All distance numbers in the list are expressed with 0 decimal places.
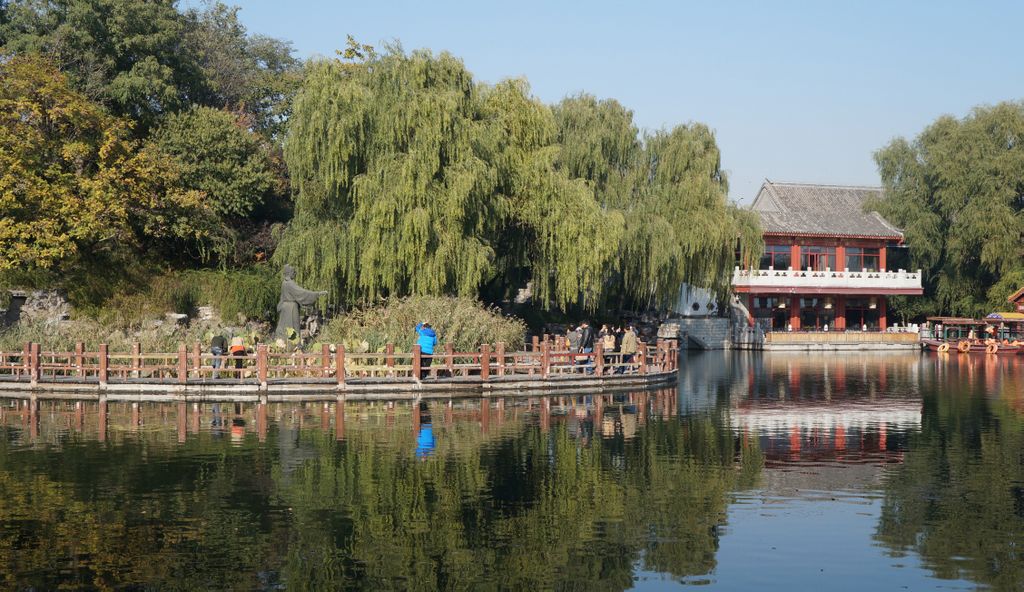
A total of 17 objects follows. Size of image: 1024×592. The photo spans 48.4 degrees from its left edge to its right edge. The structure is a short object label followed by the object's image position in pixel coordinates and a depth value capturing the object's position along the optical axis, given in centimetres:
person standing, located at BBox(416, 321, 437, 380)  3055
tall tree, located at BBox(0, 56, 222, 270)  3800
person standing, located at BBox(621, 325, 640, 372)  3459
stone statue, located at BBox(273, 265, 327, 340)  3472
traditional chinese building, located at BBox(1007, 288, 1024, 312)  6303
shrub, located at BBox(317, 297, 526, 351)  3294
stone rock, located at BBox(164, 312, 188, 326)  4125
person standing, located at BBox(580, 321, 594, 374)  3756
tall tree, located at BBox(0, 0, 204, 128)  4384
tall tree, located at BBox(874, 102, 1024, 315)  6381
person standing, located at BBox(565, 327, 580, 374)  3906
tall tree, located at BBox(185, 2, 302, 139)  5784
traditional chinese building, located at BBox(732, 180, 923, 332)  6675
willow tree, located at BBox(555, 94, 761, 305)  4759
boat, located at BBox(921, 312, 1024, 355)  6178
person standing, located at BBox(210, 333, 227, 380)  3027
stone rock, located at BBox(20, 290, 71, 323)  4078
